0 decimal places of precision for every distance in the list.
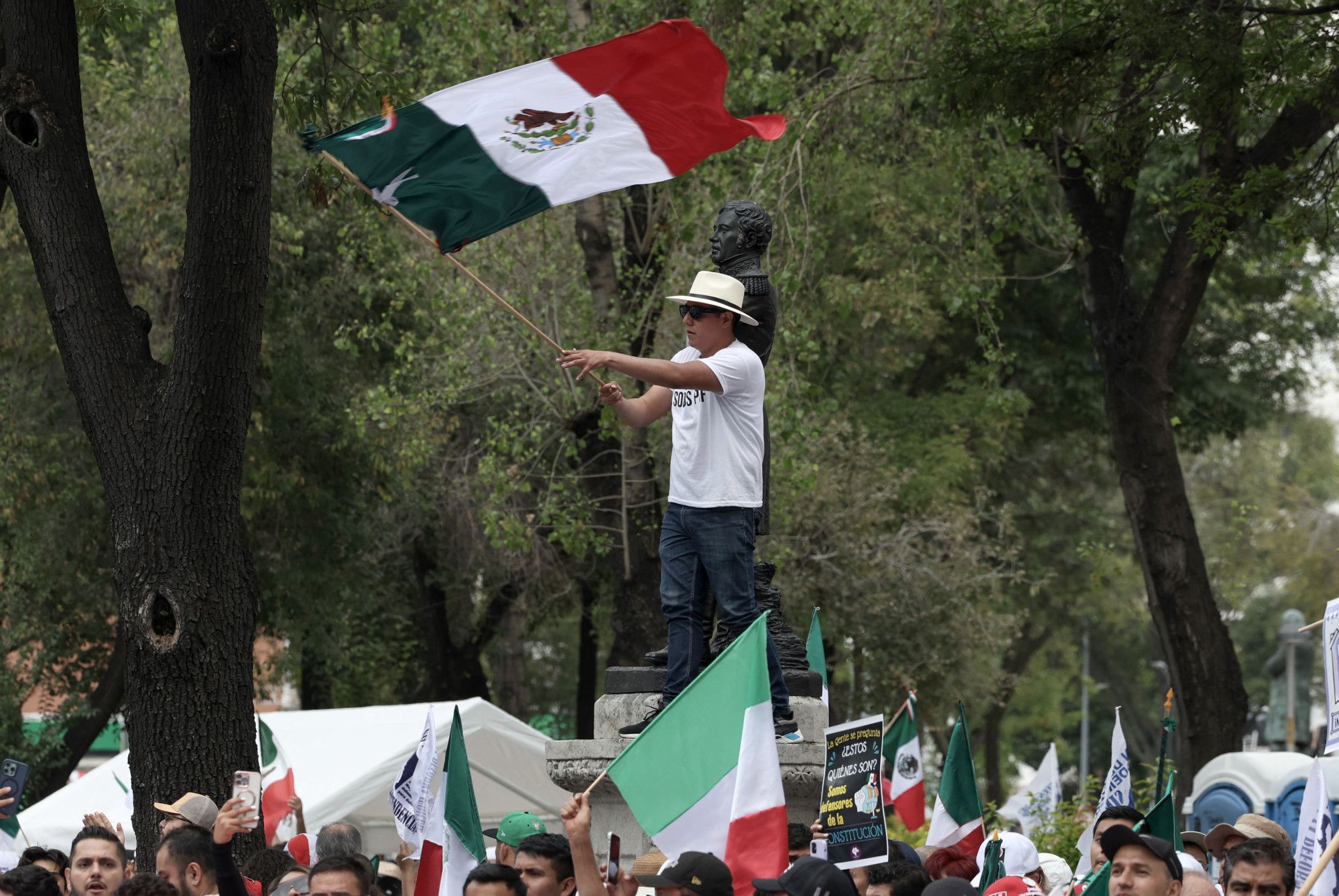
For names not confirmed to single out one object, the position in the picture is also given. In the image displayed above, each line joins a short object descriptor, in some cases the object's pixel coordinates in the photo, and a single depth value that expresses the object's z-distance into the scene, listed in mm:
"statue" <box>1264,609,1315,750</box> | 57312
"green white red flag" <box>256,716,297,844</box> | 23656
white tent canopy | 29703
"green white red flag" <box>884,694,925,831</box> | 24578
